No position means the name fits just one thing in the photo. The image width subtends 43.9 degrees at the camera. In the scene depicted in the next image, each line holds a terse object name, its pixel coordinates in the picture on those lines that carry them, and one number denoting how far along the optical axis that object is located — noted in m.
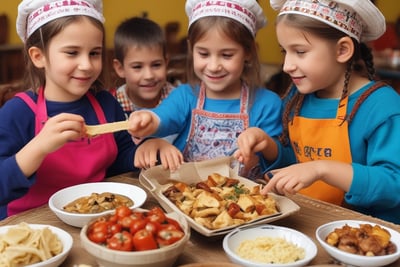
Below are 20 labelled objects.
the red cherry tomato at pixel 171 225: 1.09
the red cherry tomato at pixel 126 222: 1.06
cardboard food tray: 1.36
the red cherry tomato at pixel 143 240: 1.02
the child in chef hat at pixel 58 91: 1.67
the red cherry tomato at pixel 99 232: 1.06
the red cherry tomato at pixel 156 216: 1.09
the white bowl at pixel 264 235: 1.09
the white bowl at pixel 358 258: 1.10
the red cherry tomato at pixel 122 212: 1.10
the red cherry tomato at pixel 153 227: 1.05
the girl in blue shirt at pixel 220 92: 1.90
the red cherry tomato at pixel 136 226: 1.05
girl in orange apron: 1.50
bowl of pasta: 1.07
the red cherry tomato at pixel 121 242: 1.02
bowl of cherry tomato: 1.01
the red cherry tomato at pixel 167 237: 1.05
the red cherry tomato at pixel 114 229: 1.06
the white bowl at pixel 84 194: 1.29
